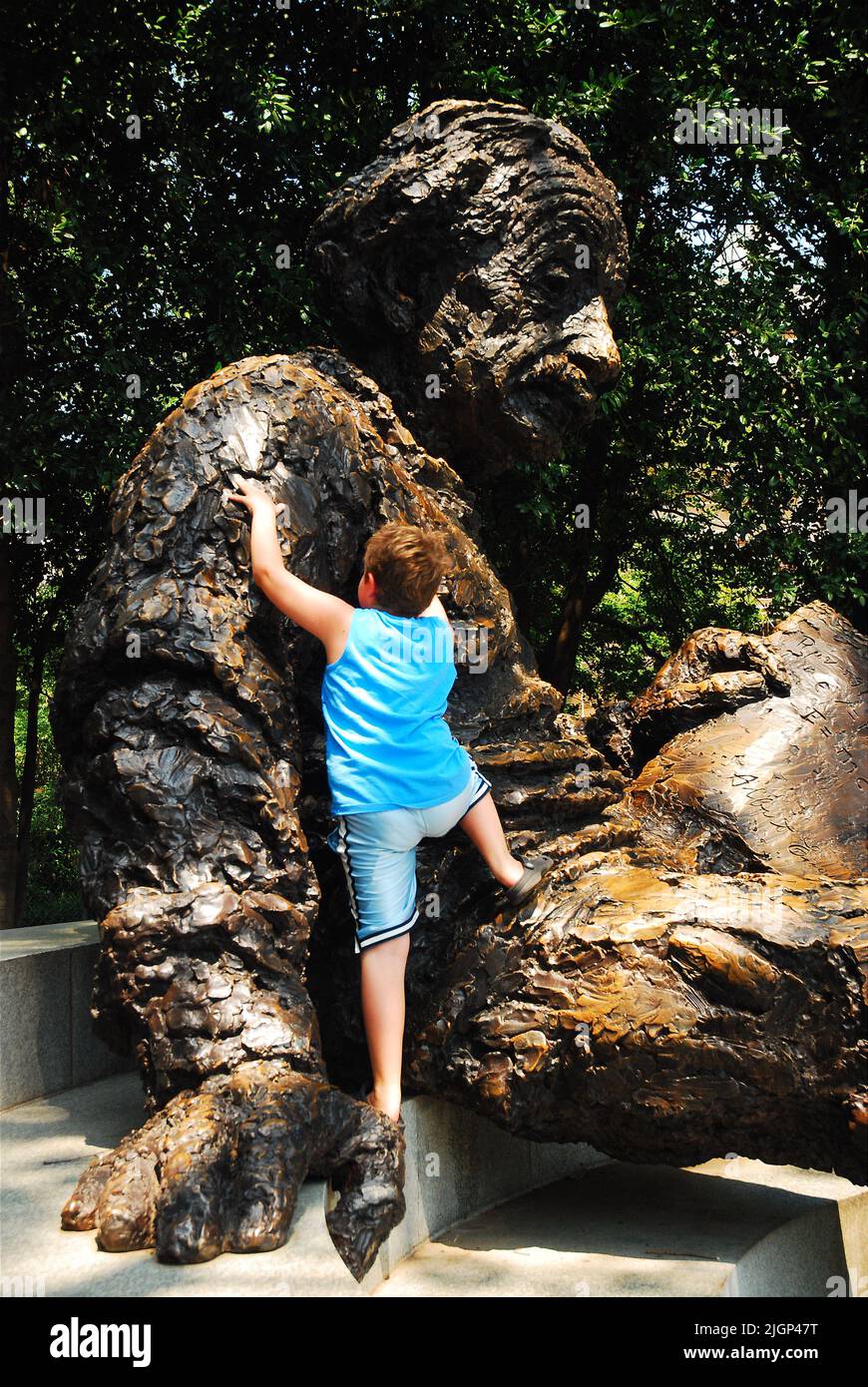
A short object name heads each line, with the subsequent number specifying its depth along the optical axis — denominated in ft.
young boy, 10.15
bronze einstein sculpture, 9.14
